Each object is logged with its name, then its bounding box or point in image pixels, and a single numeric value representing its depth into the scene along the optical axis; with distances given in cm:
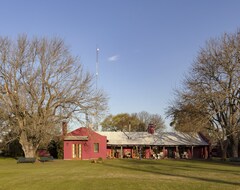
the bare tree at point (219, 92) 3372
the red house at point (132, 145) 4306
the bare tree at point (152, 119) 8275
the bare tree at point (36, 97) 3491
